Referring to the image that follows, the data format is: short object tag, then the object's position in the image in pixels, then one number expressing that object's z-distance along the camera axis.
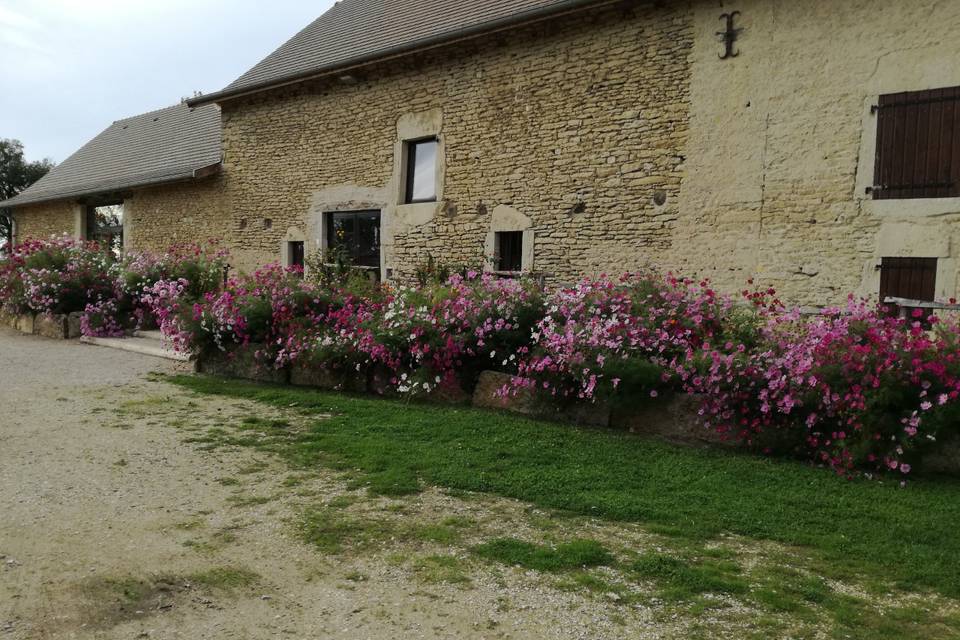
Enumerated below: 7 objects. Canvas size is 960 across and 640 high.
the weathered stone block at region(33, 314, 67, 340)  10.94
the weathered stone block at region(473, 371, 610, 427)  5.39
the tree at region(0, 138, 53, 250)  35.34
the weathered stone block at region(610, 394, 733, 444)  4.87
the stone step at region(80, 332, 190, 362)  8.87
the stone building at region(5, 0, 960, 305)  7.39
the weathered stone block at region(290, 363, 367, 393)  6.68
